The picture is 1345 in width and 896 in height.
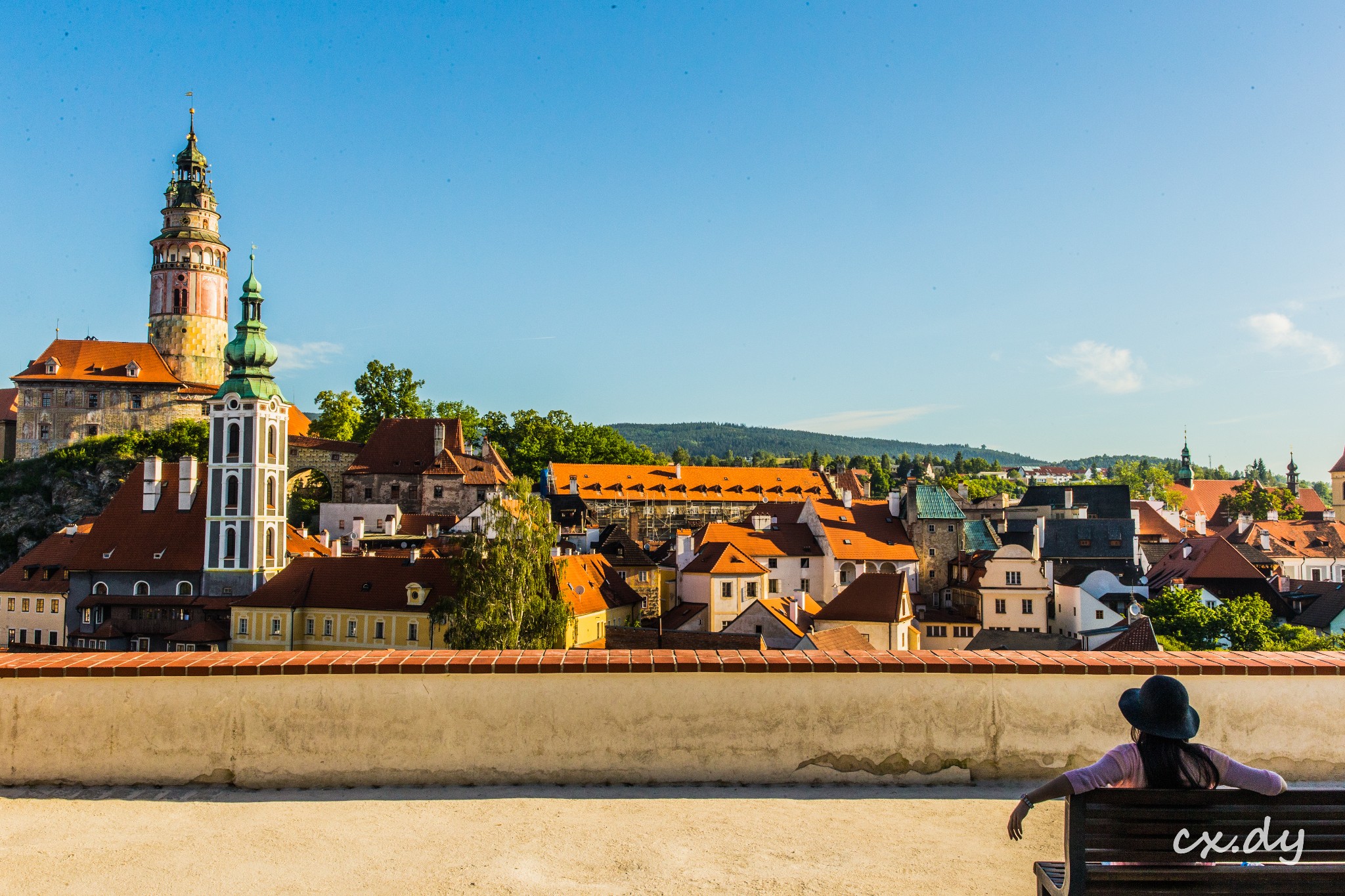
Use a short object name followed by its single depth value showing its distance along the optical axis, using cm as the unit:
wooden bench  338
